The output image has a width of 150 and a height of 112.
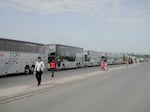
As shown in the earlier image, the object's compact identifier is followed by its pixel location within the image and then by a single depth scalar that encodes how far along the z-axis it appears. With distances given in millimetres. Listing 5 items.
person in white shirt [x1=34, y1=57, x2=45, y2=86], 8238
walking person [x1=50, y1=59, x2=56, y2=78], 12017
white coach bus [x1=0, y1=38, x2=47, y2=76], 12504
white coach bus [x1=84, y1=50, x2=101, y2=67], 27600
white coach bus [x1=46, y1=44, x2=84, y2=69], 19473
